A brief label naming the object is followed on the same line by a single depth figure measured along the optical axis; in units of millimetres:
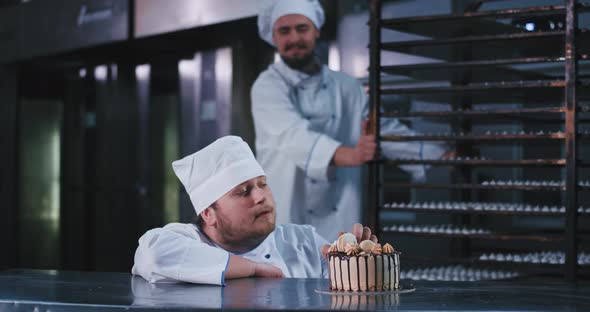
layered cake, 1856
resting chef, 2141
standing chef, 3752
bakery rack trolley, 2875
